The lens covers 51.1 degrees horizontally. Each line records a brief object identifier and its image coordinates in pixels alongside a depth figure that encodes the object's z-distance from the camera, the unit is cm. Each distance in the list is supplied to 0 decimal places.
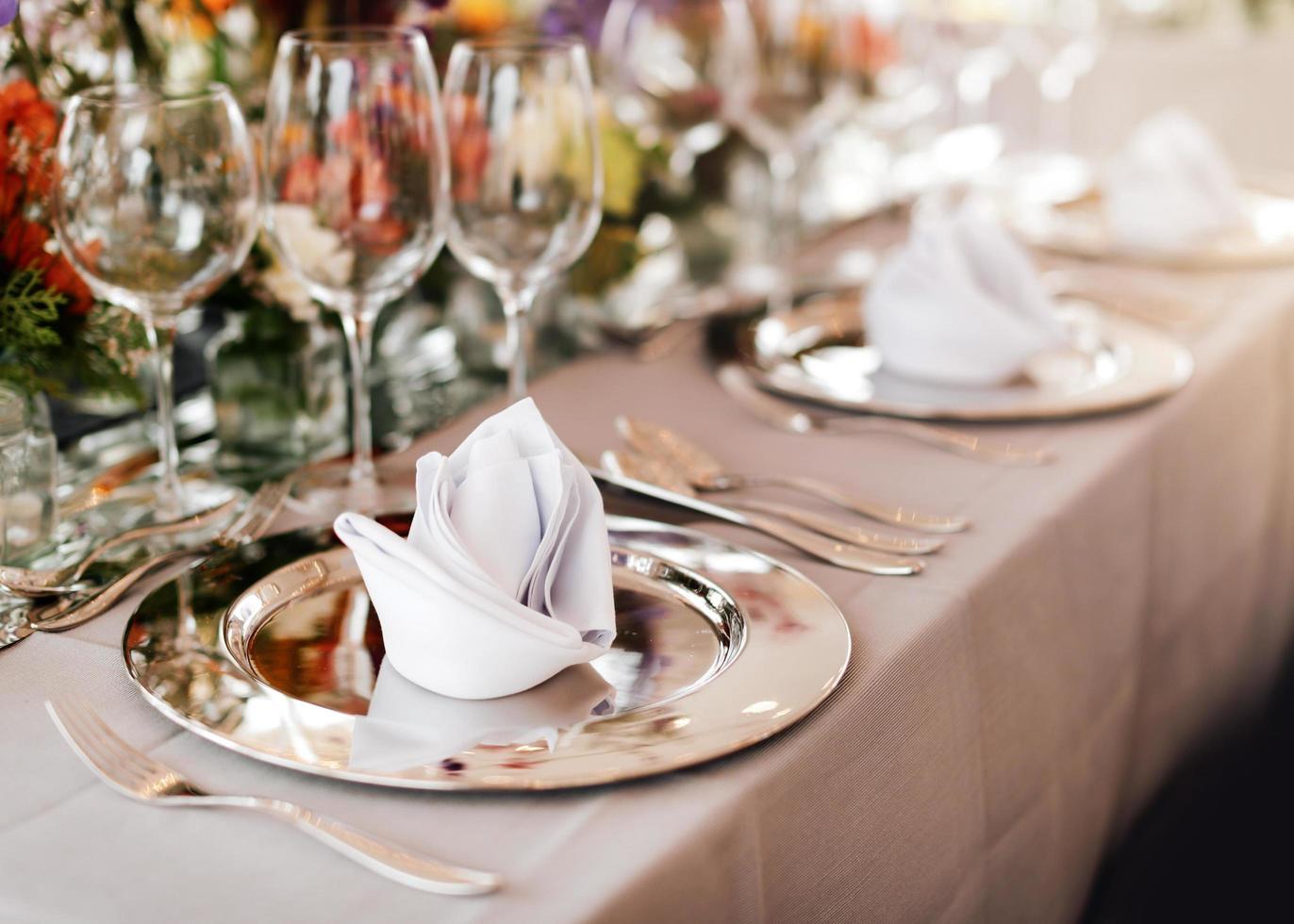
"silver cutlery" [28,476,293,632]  72
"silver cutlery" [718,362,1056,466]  101
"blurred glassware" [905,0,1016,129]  173
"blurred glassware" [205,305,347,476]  102
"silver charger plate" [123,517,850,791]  57
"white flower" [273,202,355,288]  85
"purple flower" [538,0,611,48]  148
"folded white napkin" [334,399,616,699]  61
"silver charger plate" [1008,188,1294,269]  154
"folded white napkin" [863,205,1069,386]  112
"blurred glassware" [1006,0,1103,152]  191
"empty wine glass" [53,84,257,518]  81
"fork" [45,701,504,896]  50
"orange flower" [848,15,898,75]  139
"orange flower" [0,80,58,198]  84
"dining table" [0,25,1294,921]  53
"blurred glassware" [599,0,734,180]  149
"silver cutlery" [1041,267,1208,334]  134
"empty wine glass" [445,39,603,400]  93
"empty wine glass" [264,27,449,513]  83
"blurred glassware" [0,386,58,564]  78
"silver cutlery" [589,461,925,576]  81
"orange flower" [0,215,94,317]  83
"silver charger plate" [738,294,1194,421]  108
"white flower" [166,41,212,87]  119
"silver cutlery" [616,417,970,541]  89
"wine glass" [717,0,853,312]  134
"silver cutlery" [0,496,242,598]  74
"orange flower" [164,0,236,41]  106
